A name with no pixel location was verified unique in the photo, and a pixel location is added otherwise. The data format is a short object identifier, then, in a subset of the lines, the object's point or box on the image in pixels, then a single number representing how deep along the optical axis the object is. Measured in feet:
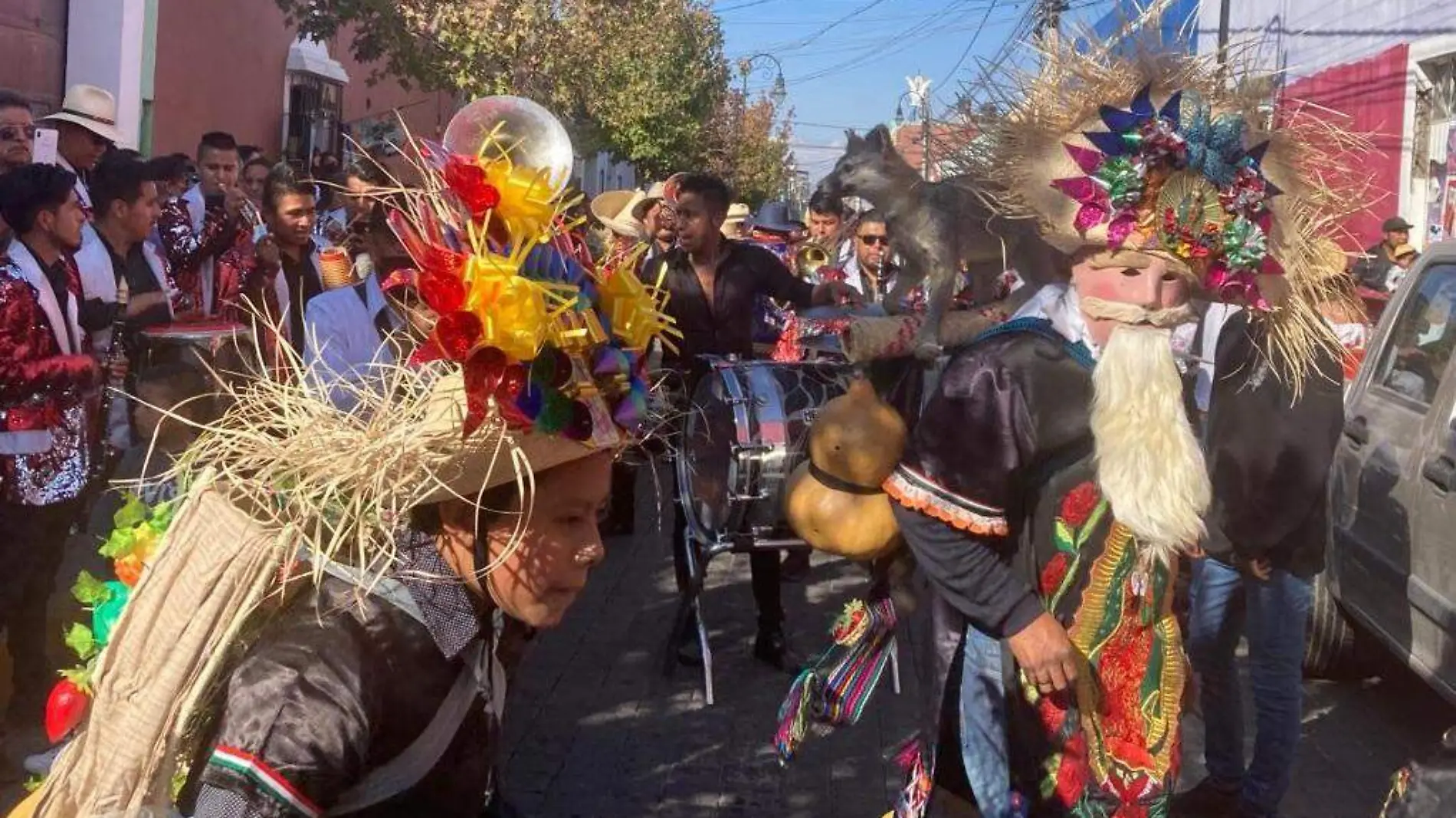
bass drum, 19.58
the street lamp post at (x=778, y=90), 145.70
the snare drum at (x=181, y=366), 10.89
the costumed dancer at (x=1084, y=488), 9.37
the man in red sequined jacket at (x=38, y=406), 16.34
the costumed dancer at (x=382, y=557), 6.33
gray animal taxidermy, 11.49
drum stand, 19.60
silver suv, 17.02
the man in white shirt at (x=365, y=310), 12.67
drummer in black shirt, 22.52
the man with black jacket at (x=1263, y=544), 14.26
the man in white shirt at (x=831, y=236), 27.00
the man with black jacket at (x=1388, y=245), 40.75
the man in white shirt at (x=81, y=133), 28.09
